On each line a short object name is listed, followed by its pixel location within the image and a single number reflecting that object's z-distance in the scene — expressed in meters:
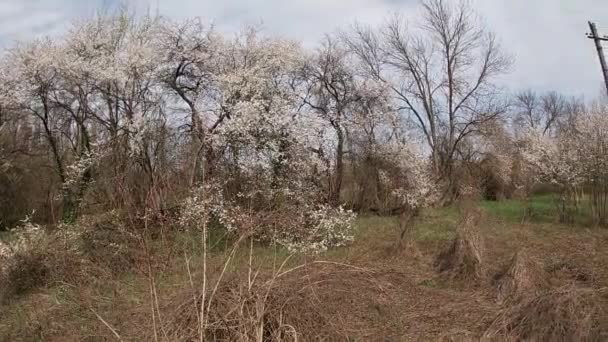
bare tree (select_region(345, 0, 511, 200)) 32.06
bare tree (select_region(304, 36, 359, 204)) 24.41
